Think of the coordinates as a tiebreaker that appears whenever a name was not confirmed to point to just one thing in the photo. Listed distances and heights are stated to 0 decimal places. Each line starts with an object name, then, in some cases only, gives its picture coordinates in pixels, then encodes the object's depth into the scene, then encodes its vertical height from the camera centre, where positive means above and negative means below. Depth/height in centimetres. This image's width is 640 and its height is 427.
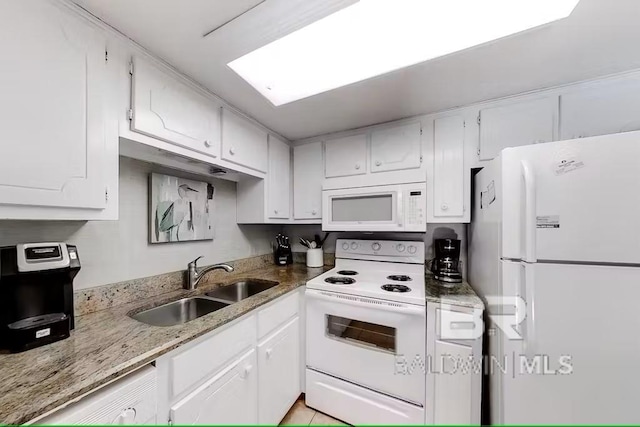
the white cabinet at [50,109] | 74 +38
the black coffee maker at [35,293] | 78 -28
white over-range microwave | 168 +5
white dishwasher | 63 -56
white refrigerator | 88 -27
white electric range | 134 -83
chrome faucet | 156 -40
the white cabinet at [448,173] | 164 +30
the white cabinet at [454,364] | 122 -81
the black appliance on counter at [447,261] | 176 -36
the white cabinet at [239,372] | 90 -75
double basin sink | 129 -57
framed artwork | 146 +4
